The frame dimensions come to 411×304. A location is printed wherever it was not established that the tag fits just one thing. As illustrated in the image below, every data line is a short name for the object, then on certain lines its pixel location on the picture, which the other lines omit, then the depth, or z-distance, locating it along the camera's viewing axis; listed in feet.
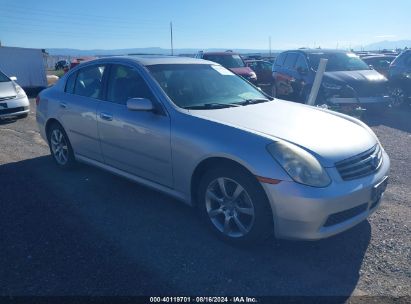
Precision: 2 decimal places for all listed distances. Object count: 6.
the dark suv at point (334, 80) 29.91
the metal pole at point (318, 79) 24.31
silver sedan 9.37
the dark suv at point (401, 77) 34.83
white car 30.00
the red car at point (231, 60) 45.57
